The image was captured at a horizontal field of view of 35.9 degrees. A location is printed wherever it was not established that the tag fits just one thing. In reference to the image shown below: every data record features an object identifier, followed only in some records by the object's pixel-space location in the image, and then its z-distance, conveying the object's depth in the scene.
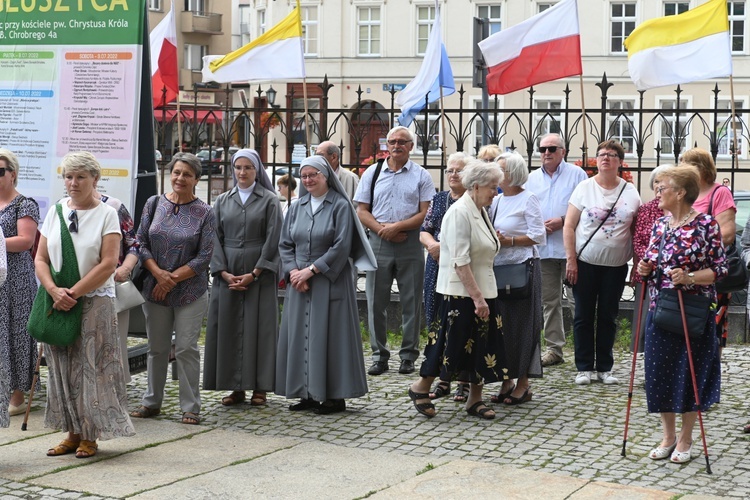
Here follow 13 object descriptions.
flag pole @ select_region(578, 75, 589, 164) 10.23
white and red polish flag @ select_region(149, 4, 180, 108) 11.64
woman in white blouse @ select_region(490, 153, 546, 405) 8.13
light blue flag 11.16
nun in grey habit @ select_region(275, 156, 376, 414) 7.98
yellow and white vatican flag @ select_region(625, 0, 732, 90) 10.20
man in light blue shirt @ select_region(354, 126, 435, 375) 9.37
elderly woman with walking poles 6.52
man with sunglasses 9.51
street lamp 11.95
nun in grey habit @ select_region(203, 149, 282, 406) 8.23
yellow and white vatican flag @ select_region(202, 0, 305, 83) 11.42
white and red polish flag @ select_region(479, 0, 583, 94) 10.97
